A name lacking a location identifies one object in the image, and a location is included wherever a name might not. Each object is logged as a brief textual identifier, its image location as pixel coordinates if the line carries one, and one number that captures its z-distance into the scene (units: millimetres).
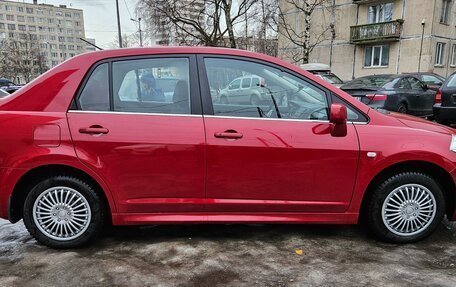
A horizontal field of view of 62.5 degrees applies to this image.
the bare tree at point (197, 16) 22766
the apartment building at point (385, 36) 24781
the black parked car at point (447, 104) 6949
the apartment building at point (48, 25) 108688
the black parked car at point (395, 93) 9039
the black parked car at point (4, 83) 30309
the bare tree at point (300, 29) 29138
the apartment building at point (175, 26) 23297
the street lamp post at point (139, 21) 26000
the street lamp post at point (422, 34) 24453
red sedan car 3100
